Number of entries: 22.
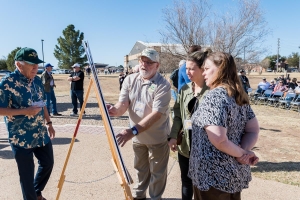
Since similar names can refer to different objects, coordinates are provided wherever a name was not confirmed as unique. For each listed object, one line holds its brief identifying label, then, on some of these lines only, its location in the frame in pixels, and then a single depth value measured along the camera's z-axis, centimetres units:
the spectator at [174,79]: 555
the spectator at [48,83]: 945
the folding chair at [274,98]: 1490
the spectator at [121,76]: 1765
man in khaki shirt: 303
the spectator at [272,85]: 1729
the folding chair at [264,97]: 1571
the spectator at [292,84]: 1643
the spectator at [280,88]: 1552
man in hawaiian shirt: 282
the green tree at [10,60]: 4640
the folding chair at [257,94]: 1669
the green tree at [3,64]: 6273
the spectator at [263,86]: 1692
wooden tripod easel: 207
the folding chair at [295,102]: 1294
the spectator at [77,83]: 954
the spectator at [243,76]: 1337
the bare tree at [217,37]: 1848
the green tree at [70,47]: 6450
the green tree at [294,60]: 8375
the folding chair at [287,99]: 1379
